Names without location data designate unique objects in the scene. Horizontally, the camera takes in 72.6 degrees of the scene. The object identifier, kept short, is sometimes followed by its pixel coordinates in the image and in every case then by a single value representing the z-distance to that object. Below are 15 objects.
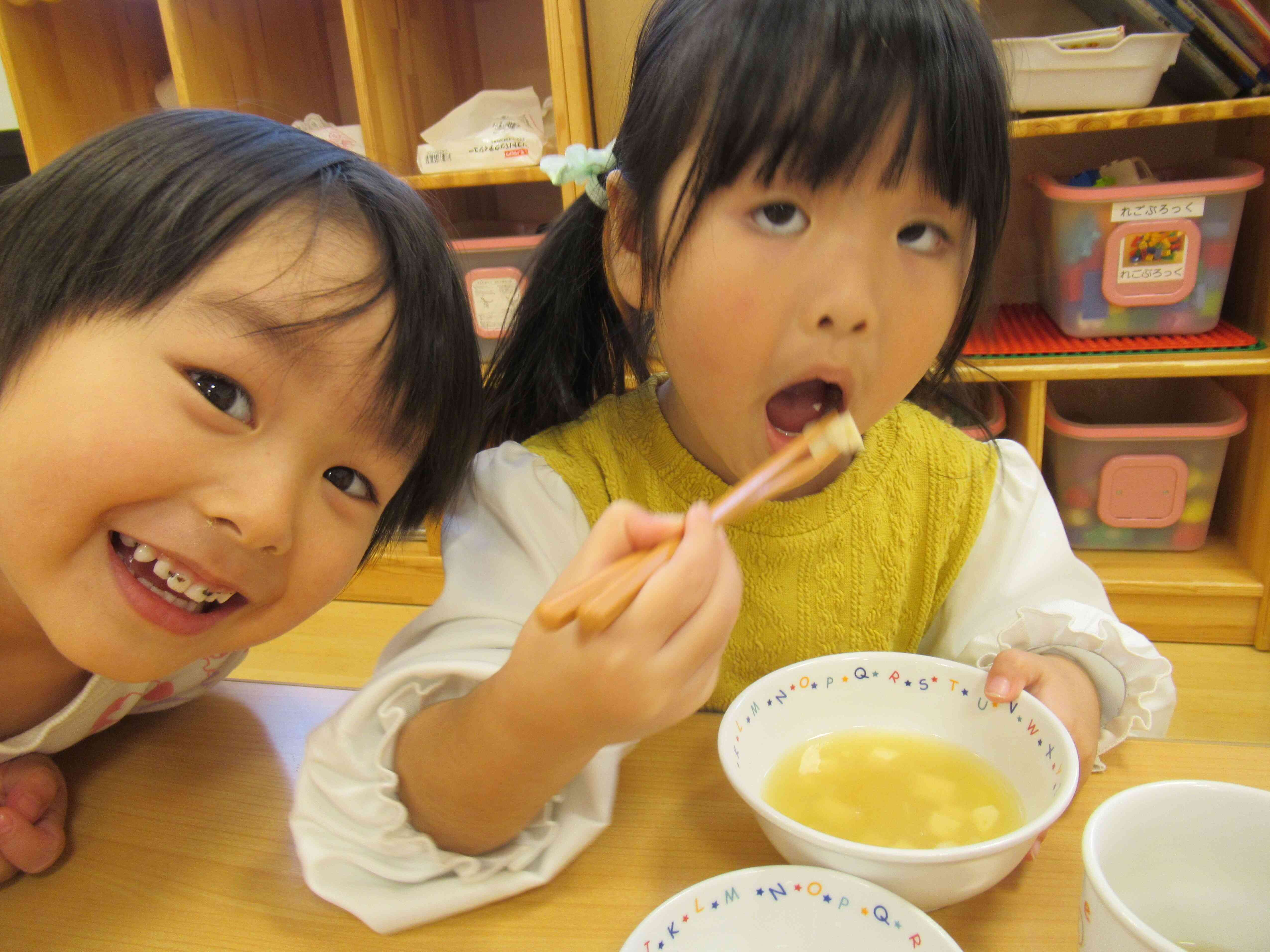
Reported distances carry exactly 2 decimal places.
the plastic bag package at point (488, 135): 1.92
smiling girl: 0.52
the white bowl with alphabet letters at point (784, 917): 0.44
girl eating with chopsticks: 0.51
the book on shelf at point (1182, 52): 1.58
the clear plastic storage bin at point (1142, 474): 1.78
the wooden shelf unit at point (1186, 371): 1.63
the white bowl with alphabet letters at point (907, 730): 0.44
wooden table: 0.50
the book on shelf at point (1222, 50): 1.56
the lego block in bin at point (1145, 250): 1.60
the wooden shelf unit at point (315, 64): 1.90
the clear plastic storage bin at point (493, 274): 1.92
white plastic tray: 1.54
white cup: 0.41
